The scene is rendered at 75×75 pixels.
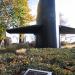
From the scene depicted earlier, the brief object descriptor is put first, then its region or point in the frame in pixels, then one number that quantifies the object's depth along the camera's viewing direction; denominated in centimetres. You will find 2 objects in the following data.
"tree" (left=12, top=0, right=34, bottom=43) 887
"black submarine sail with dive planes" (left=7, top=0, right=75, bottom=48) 608
